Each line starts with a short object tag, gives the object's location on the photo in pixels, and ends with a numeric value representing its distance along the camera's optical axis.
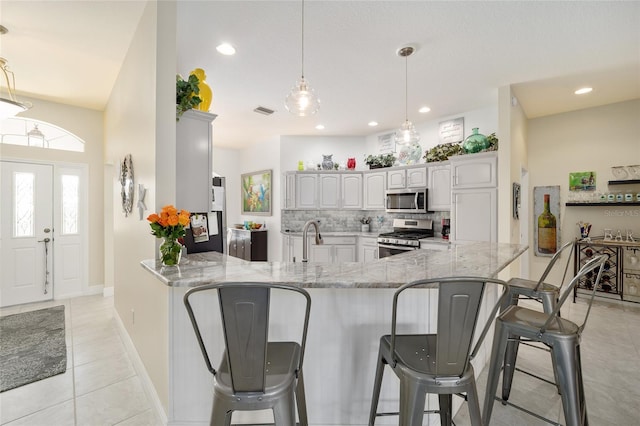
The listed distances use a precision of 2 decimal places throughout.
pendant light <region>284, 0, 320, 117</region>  2.23
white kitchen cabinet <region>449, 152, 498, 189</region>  3.75
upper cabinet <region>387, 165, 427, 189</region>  4.83
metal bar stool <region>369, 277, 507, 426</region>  1.10
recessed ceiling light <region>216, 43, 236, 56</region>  2.68
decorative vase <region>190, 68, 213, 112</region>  2.33
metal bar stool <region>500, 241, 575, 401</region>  1.98
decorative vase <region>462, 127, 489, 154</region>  3.96
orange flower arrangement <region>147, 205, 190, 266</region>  1.72
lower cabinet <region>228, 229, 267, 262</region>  6.09
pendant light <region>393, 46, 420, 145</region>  3.22
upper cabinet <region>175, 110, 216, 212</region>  2.15
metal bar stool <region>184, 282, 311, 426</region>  1.04
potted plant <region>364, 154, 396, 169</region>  5.43
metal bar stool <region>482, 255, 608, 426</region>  1.44
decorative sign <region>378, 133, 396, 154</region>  5.61
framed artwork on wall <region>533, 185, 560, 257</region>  4.58
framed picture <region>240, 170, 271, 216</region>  6.32
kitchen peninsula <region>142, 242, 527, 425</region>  1.67
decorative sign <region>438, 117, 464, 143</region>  4.66
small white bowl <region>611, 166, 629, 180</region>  4.04
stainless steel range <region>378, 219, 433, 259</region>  4.63
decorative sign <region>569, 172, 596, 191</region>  4.27
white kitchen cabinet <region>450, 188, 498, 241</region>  3.71
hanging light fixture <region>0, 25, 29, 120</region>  2.56
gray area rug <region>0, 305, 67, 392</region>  2.34
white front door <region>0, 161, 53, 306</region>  3.91
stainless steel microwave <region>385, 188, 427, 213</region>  4.76
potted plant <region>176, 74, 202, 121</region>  2.10
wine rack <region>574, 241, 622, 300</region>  3.97
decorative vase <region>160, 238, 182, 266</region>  1.76
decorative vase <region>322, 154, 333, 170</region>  5.85
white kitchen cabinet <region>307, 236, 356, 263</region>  5.53
